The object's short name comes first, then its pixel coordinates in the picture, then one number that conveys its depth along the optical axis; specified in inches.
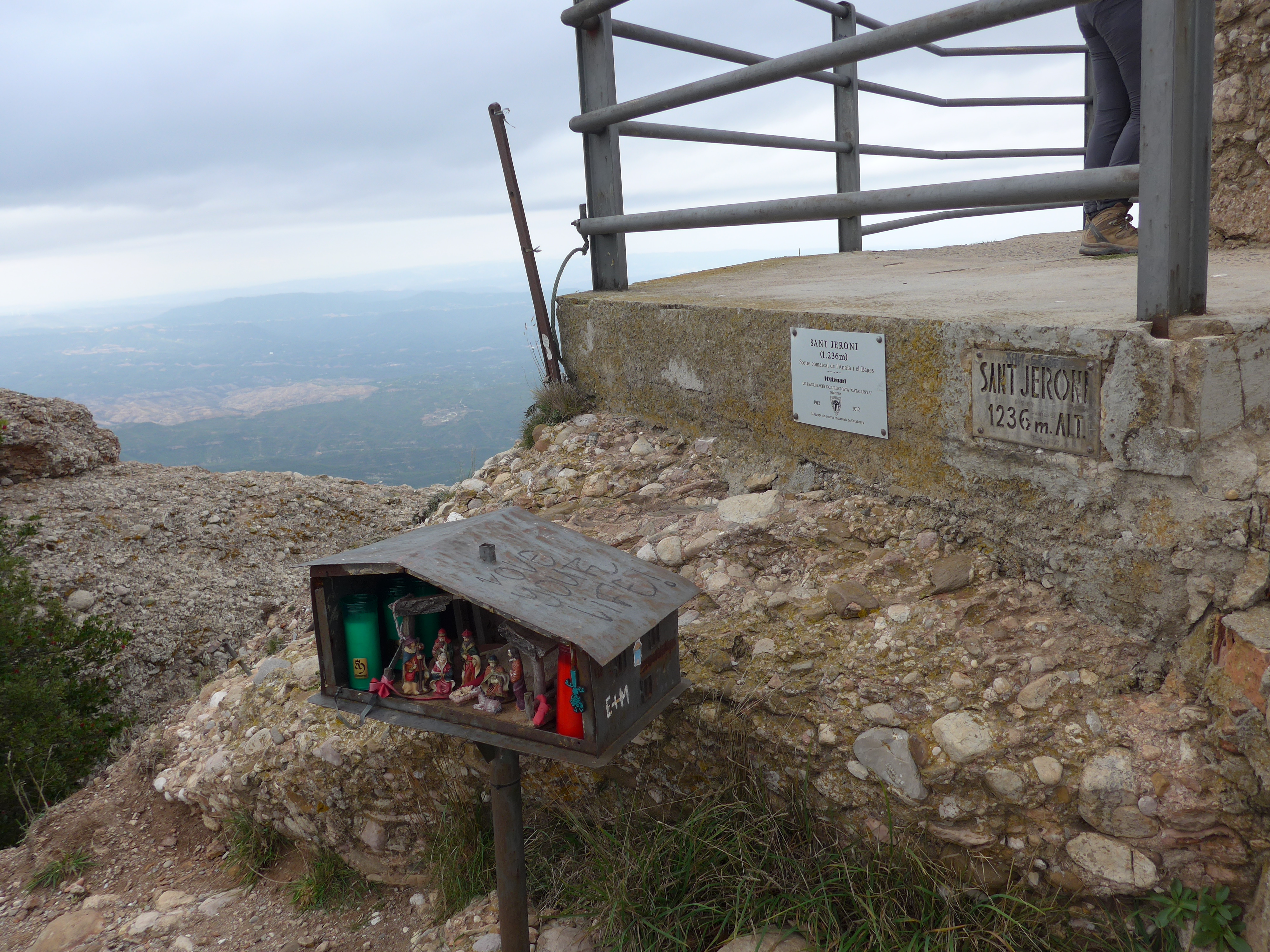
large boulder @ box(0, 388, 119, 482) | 243.8
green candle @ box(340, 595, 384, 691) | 80.6
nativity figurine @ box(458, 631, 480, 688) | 75.9
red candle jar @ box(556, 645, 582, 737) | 69.5
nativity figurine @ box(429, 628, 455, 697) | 77.0
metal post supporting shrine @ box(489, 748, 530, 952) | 75.7
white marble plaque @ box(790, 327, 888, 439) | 100.4
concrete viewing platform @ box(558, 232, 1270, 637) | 73.0
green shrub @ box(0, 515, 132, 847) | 151.9
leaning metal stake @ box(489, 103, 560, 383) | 165.2
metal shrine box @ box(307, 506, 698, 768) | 66.8
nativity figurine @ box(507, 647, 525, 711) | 73.5
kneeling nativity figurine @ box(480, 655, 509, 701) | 74.5
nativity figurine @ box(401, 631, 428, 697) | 77.1
